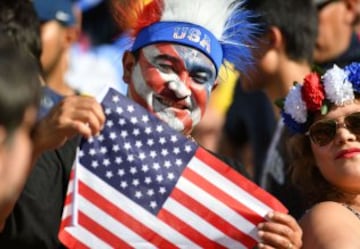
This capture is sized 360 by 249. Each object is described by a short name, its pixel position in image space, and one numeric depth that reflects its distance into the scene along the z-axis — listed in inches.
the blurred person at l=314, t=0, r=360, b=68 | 557.0
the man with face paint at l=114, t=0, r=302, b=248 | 366.0
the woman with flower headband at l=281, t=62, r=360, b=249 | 356.8
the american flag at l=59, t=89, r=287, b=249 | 333.4
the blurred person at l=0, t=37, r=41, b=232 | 232.4
